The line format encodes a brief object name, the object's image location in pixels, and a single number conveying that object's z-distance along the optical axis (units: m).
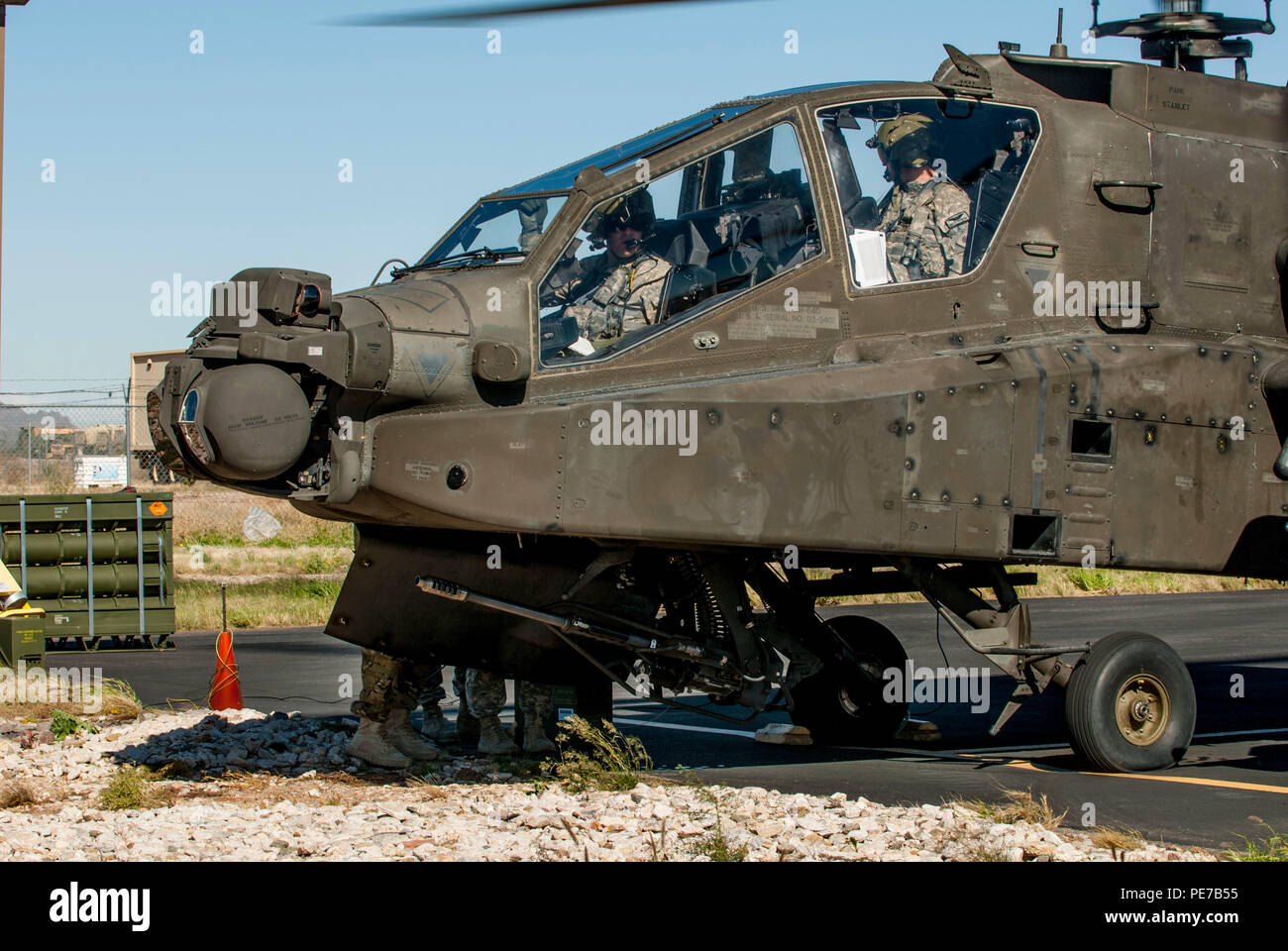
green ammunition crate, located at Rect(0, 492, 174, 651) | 19.02
